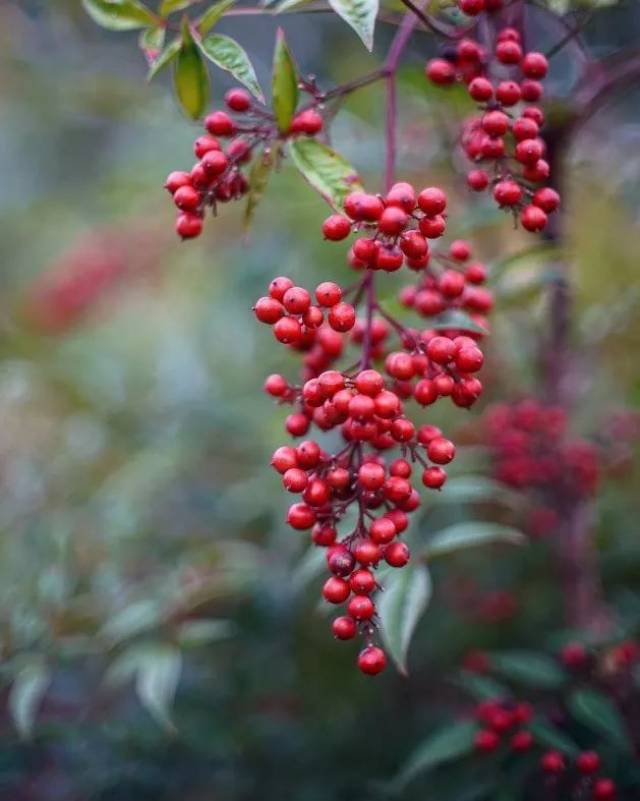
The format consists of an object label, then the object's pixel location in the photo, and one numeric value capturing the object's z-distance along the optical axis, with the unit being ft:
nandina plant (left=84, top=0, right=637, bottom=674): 1.58
